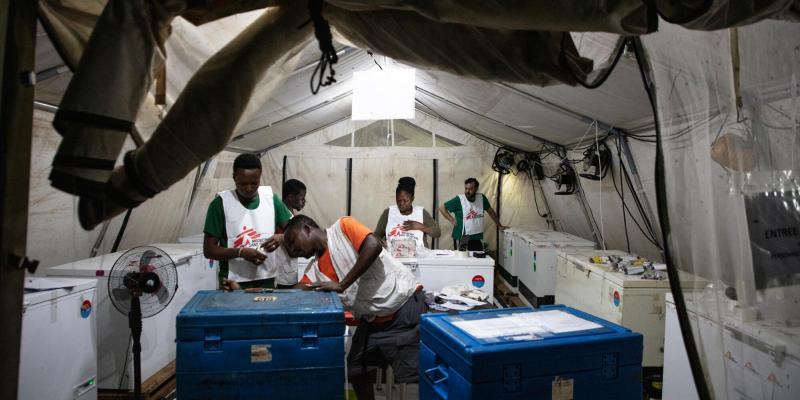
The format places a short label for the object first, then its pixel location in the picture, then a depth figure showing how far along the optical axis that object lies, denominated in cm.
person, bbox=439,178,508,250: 553
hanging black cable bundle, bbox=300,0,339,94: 95
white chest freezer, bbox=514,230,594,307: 443
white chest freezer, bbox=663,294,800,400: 109
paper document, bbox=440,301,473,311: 274
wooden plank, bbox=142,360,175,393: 265
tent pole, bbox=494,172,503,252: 700
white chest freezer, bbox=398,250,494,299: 337
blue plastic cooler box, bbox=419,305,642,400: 131
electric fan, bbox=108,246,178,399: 213
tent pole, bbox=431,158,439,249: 690
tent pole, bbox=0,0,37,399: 84
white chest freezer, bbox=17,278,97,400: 193
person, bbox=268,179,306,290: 268
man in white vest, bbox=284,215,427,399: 222
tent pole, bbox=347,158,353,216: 696
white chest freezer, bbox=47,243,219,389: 258
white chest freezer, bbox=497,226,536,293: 563
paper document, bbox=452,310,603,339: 147
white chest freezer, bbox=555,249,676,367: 262
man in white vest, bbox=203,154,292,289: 258
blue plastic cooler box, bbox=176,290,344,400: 165
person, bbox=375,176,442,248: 409
